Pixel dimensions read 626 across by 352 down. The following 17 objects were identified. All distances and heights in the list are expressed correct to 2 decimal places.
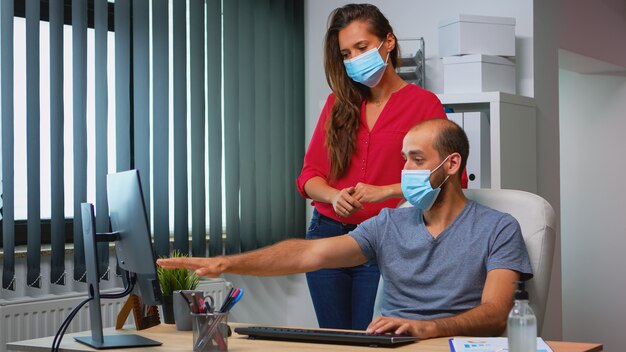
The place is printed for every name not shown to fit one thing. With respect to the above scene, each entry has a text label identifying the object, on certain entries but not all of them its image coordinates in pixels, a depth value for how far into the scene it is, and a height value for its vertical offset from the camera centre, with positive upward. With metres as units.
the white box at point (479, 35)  3.72 +0.58
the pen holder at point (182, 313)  2.16 -0.36
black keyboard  1.74 -0.35
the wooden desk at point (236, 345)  1.70 -0.38
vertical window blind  3.45 +0.23
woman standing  2.47 +0.12
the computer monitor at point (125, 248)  1.90 -0.18
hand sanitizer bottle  1.46 -0.28
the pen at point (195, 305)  1.80 -0.28
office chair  2.10 -0.16
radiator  3.28 -0.58
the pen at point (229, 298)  1.82 -0.28
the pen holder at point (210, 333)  1.77 -0.34
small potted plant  2.41 -0.31
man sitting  2.02 -0.21
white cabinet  3.60 +0.14
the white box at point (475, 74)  3.70 +0.41
